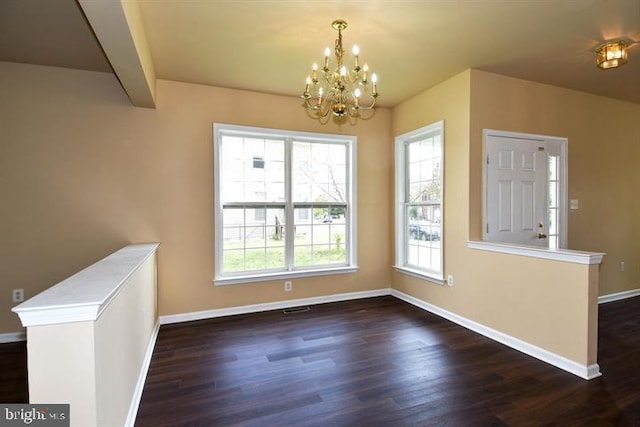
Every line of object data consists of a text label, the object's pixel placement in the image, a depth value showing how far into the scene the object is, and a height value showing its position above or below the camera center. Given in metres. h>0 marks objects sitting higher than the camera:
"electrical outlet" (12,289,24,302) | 3.12 -0.85
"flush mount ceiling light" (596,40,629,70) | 2.79 +1.34
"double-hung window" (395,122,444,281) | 3.87 +0.07
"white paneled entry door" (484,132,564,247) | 3.46 +0.18
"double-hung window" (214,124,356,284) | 3.83 +0.04
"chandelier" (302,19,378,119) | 2.30 +0.96
